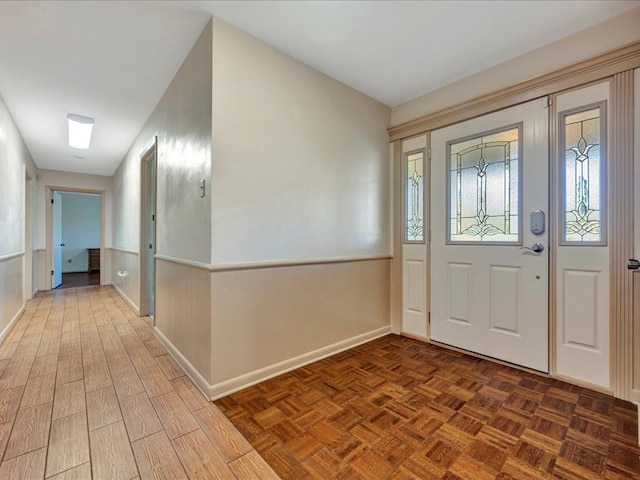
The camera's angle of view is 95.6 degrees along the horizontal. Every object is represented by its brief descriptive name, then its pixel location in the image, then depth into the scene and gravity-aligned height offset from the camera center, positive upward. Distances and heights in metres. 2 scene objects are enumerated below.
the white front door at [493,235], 2.17 +0.03
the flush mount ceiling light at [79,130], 3.29 +1.36
